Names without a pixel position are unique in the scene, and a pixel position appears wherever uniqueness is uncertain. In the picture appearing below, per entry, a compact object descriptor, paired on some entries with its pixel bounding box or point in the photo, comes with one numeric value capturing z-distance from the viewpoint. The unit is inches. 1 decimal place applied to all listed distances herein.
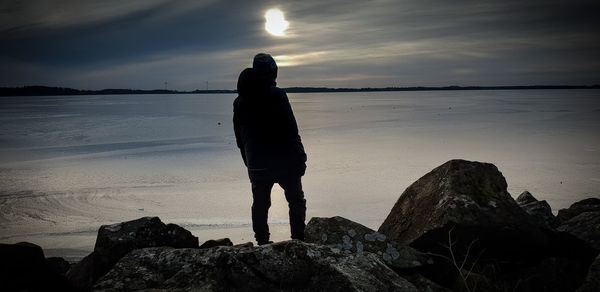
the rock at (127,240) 148.3
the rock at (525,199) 258.8
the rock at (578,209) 244.7
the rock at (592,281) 123.6
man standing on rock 181.6
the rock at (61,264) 200.2
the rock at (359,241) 152.1
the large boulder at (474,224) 164.4
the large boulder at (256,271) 108.7
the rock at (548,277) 155.3
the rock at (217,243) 187.5
